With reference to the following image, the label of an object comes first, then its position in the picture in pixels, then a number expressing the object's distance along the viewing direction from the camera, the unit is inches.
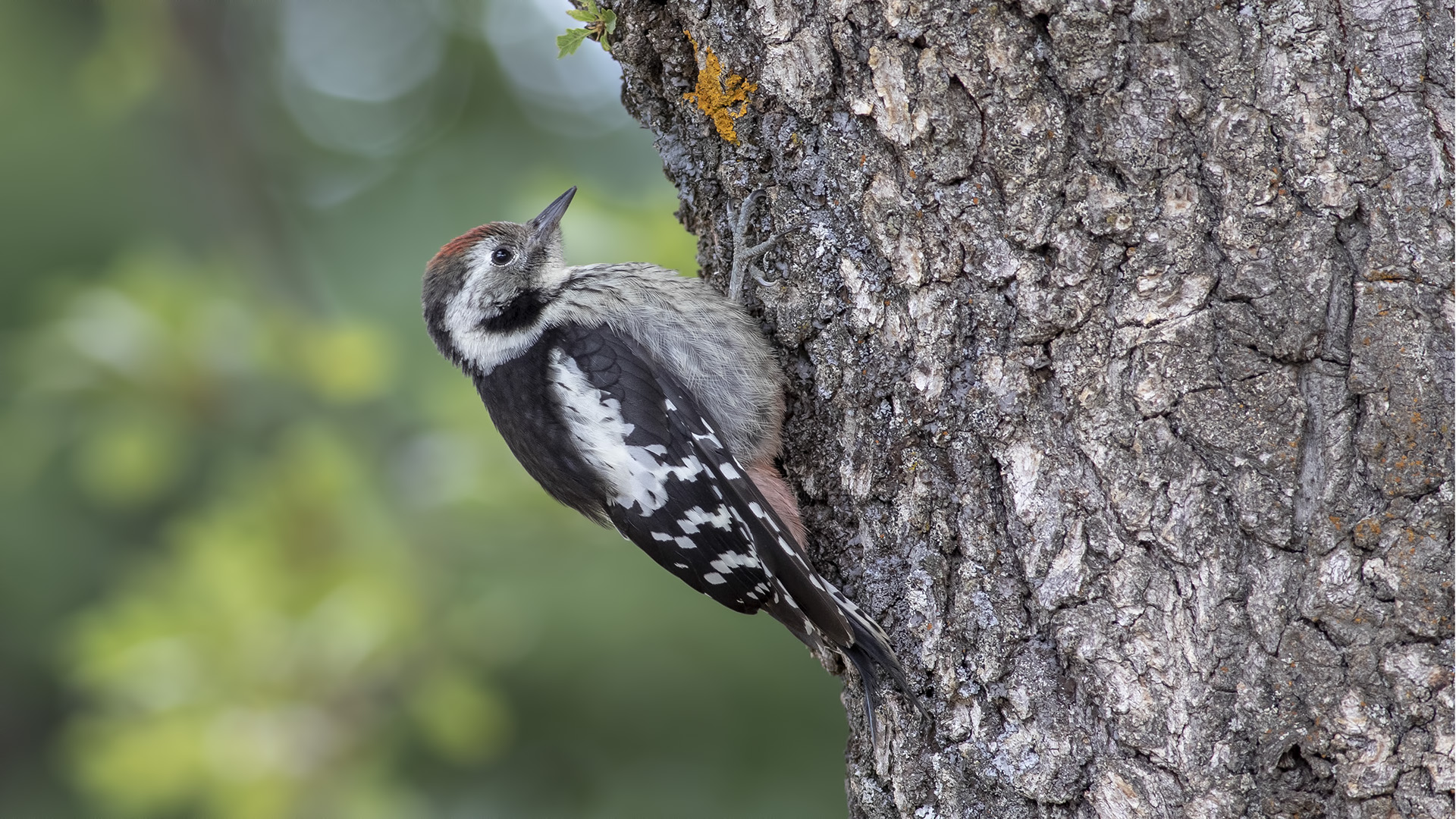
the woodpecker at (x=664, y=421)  187.0
